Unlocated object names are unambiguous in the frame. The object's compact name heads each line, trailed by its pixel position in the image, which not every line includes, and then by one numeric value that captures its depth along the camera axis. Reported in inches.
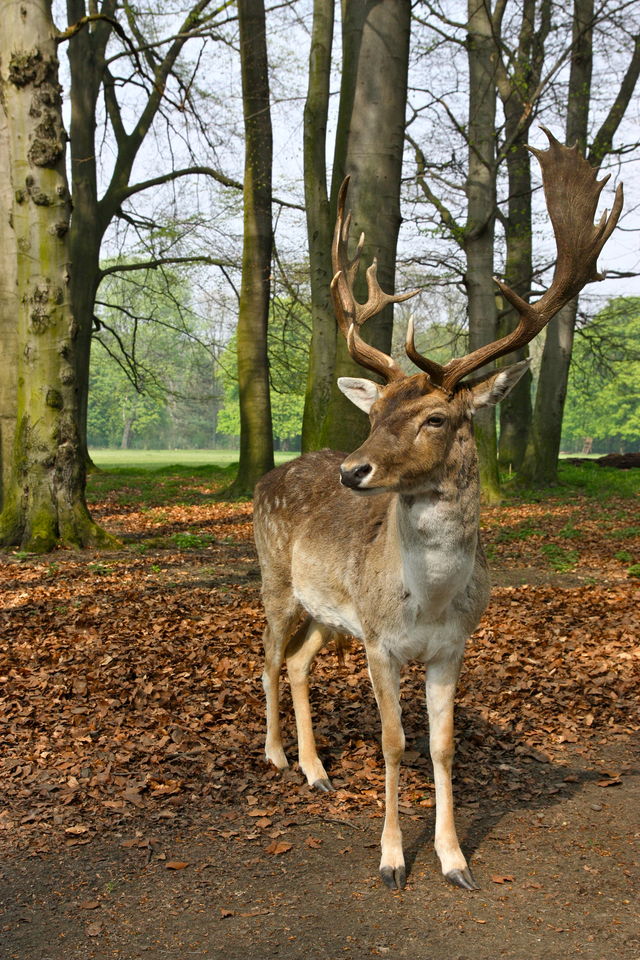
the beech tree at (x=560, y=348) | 768.3
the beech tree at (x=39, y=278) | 405.7
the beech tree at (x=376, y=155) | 385.7
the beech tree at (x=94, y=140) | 823.7
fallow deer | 156.6
